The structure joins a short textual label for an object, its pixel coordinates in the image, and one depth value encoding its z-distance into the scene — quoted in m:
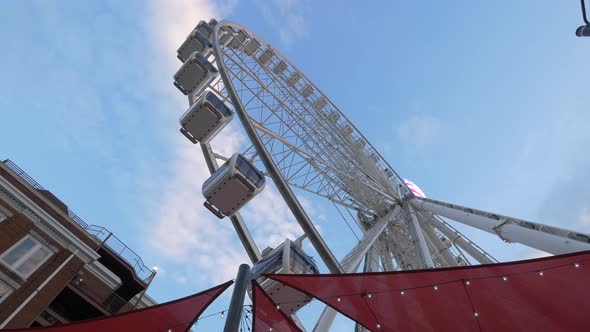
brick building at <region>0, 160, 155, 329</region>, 12.63
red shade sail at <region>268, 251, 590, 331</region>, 5.57
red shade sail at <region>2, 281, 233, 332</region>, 5.84
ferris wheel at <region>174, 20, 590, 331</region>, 11.55
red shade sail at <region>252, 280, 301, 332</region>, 5.87
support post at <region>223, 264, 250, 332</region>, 4.70
